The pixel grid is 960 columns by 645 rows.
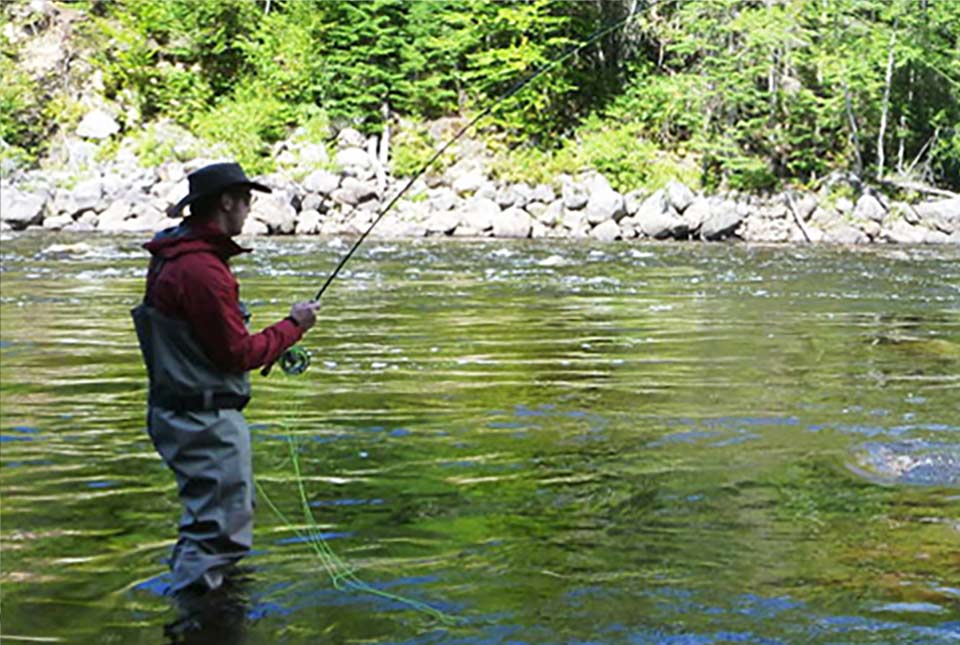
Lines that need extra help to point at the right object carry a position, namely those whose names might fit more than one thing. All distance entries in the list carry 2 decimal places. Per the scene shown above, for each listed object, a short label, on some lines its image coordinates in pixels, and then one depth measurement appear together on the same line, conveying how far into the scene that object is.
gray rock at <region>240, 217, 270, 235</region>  23.26
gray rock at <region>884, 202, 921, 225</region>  25.09
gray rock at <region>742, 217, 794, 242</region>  24.34
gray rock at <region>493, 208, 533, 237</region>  23.98
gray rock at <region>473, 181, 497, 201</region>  25.50
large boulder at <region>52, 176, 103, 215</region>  24.30
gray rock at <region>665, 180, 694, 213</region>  24.84
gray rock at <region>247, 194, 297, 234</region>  23.52
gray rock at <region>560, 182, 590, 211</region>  25.02
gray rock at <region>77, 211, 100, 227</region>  23.98
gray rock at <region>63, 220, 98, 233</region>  23.34
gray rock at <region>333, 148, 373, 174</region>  27.61
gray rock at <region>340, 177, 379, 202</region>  25.53
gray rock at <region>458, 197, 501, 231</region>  24.36
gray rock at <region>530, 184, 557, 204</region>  25.50
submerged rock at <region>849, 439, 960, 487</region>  5.42
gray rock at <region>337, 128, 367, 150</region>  29.11
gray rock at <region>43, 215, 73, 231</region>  23.64
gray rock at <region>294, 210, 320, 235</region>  23.91
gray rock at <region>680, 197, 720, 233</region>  24.09
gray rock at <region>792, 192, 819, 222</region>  25.42
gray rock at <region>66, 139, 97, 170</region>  27.56
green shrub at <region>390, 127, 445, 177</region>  28.28
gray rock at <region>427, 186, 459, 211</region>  25.33
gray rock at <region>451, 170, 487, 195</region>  26.41
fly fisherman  3.61
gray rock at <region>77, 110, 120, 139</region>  28.92
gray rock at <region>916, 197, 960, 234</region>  24.81
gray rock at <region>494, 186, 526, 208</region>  25.30
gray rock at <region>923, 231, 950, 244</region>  24.22
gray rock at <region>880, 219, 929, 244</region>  24.25
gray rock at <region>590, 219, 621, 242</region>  23.88
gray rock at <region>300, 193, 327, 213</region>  24.75
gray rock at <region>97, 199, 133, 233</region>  23.80
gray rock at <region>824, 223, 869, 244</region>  24.14
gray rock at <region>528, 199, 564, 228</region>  24.69
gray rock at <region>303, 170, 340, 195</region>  25.59
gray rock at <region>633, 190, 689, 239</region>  23.84
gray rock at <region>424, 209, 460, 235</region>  24.22
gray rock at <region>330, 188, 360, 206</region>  25.41
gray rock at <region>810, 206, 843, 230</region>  24.95
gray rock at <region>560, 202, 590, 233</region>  24.47
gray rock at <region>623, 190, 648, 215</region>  24.78
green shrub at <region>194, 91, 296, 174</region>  28.03
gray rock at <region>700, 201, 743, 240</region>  23.81
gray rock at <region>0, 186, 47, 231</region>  23.31
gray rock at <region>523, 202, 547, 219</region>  24.95
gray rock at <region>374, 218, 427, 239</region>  23.91
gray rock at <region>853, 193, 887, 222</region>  25.05
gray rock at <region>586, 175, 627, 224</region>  24.41
